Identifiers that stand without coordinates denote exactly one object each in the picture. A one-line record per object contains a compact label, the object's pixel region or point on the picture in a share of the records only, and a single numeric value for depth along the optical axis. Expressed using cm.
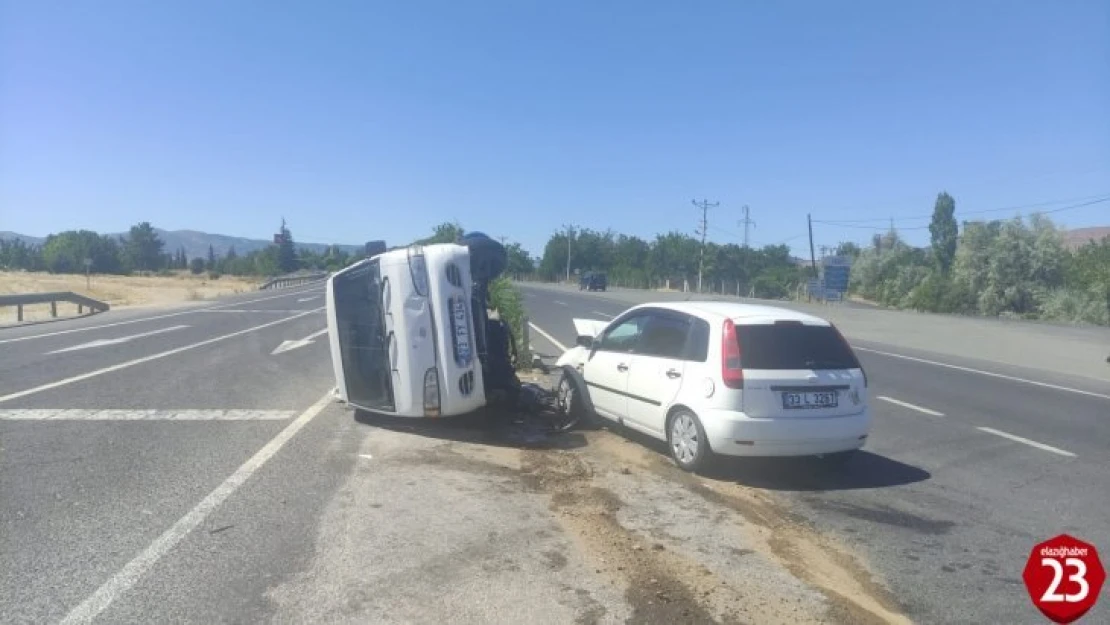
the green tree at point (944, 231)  9325
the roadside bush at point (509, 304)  1563
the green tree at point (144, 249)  12294
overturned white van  837
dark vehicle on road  7712
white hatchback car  709
